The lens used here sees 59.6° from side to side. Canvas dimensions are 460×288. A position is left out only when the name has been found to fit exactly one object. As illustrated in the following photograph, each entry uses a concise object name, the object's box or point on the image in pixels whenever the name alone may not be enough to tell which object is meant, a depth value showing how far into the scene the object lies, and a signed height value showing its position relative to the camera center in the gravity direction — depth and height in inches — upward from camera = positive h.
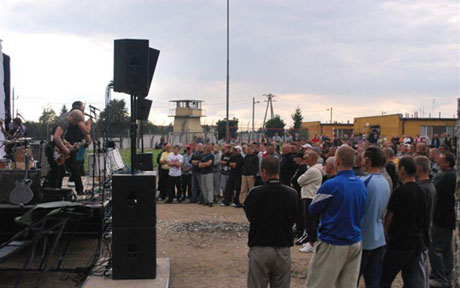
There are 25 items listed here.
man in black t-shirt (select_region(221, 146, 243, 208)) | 476.7 -58.2
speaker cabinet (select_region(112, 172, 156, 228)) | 200.7 -36.9
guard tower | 2366.9 +93.2
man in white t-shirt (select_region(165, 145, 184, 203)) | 500.7 -54.5
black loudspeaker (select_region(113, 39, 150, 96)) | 210.5 +32.9
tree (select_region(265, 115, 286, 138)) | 1999.5 +38.4
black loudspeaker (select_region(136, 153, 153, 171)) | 357.1 -30.2
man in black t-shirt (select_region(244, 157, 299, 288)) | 151.3 -39.0
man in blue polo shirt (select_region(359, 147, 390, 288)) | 167.8 -36.6
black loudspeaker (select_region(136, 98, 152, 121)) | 322.7 +17.0
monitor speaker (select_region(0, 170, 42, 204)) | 242.2 -33.3
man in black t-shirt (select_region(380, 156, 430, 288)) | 171.2 -42.2
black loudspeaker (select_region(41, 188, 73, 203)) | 250.8 -42.2
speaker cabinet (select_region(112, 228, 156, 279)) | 201.9 -62.5
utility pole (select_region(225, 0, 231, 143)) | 932.6 +159.7
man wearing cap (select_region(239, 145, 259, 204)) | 458.6 -45.4
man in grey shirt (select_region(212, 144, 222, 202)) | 507.2 -51.0
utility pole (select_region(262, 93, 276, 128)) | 1978.3 +146.5
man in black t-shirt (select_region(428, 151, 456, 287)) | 214.2 -49.7
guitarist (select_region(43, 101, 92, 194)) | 269.0 -7.5
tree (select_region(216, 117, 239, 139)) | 1964.8 +30.5
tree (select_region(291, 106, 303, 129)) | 2233.0 +80.3
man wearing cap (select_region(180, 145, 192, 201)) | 513.3 -56.2
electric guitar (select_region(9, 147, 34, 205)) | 236.5 -38.9
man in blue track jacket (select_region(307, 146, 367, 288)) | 146.5 -35.9
